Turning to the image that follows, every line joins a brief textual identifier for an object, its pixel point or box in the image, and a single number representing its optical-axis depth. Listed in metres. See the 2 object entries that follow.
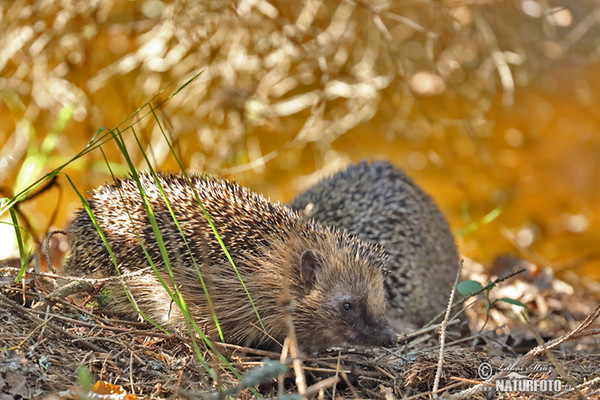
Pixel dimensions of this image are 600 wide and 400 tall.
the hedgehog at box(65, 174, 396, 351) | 7.79
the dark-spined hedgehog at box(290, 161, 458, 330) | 10.42
